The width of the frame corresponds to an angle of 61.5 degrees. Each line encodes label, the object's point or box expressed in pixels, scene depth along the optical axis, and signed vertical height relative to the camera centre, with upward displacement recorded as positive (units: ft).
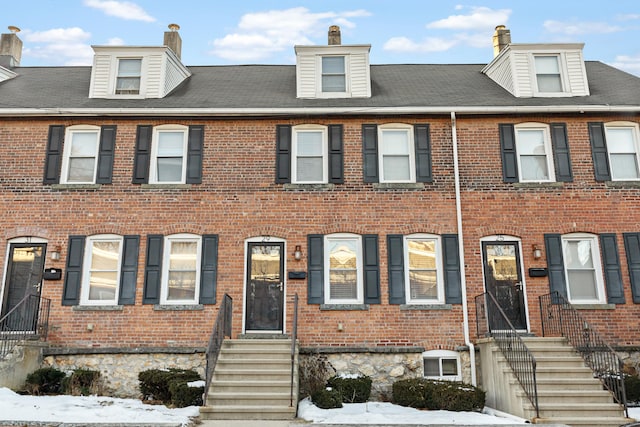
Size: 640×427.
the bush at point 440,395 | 30.50 -4.31
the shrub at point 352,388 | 32.30 -4.06
